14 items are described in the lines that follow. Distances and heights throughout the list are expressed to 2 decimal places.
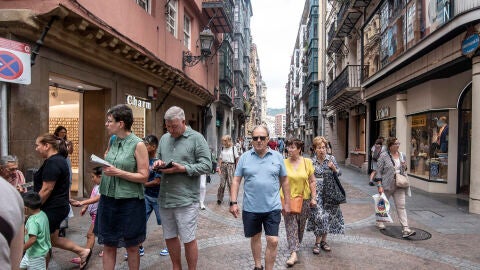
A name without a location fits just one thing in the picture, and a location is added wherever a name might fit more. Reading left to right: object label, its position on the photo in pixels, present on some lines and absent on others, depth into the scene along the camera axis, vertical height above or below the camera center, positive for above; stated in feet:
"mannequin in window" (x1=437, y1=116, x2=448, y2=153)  36.11 +0.08
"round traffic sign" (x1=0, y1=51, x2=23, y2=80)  15.45 +2.98
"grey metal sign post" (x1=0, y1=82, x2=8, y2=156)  17.15 +0.51
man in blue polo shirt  12.97 -2.23
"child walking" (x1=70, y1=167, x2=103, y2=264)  14.21 -3.19
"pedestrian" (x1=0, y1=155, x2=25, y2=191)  13.25 -1.43
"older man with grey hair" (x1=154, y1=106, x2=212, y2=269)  12.16 -1.83
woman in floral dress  17.38 -3.86
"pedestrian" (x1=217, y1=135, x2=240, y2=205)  29.89 -2.59
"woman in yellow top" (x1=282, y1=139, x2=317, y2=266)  15.28 -2.26
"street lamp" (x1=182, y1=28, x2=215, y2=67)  43.86 +11.32
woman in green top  11.22 -1.93
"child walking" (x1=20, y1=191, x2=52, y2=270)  11.51 -3.46
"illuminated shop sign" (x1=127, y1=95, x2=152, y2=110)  32.42 +2.95
